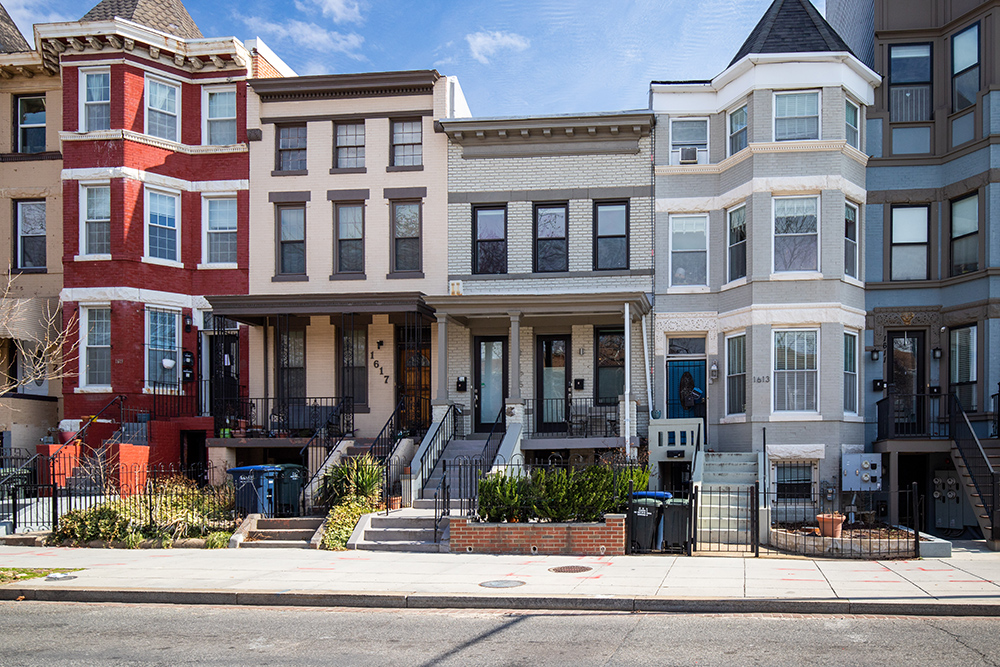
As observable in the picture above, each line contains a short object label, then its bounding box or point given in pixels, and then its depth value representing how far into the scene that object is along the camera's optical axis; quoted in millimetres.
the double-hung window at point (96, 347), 21812
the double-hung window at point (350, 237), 22500
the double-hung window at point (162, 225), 22344
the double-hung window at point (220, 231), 22922
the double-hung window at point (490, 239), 22156
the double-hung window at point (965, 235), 20188
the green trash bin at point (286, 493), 16906
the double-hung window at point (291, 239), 22656
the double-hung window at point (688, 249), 21469
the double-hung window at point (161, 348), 22125
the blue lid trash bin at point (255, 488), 16562
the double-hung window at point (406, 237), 22328
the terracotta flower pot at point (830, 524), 14891
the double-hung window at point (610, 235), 21781
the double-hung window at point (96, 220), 22031
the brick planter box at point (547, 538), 13875
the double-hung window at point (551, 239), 22016
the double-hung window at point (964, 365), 19844
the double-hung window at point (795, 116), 20156
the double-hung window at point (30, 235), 23266
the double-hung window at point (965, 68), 20312
